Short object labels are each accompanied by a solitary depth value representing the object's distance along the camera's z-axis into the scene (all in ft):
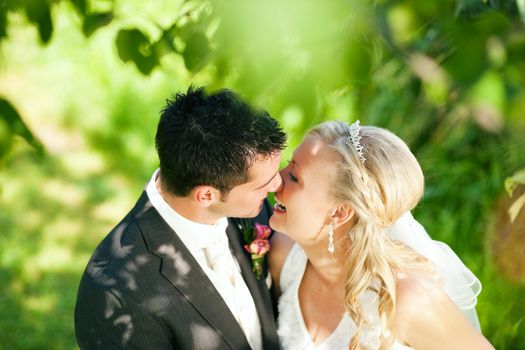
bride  4.88
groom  4.85
